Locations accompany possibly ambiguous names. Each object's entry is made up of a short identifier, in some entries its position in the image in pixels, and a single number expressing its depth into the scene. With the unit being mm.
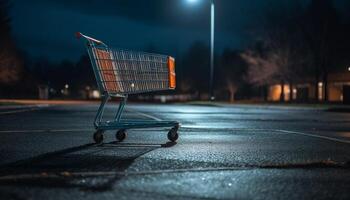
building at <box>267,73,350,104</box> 60794
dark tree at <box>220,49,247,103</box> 73688
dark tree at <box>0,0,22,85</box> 40969
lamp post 45881
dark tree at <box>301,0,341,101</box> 50438
